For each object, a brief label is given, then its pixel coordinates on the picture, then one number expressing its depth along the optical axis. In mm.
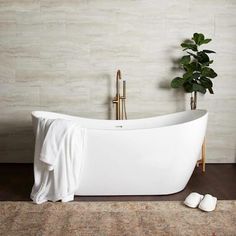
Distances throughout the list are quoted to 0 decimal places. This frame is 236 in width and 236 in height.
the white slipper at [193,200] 2848
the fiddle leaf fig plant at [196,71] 3768
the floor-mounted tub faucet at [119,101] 3934
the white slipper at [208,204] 2770
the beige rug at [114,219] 2455
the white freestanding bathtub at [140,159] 2955
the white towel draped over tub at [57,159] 2883
